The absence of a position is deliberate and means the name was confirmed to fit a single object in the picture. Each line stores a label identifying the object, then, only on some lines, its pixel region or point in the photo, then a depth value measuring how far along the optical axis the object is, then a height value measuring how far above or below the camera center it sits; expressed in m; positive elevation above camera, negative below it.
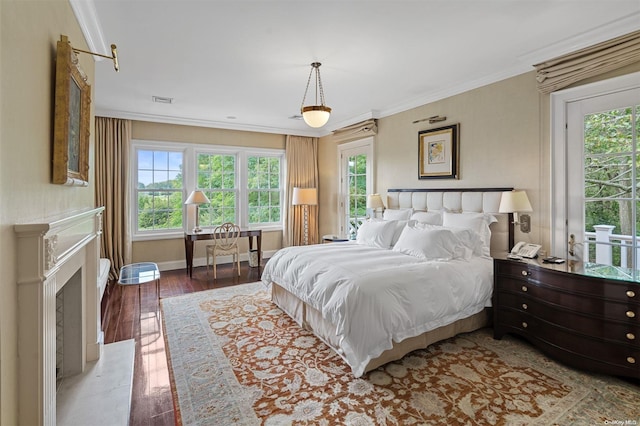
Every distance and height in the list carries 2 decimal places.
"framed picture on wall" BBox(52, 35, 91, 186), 1.56 +0.52
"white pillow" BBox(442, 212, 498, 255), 3.29 -0.12
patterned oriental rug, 1.88 -1.22
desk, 5.04 -0.40
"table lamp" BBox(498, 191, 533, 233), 2.95 +0.10
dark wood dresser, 2.10 -0.78
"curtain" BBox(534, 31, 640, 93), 2.47 +1.30
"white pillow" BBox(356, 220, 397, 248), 3.75 -0.26
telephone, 2.82 -0.36
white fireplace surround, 1.21 -0.39
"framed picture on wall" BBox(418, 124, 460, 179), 3.89 +0.79
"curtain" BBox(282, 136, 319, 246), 6.48 +0.70
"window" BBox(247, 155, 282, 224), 6.32 +0.49
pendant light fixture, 3.16 +1.01
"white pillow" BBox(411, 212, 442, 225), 3.82 -0.06
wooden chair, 5.03 -0.50
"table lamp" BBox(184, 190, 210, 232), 5.30 +0.25
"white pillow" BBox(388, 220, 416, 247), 3.73 -0.18
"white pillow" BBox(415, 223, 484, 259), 3.14 -0.29
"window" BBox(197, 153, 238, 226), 5.86 +0.51
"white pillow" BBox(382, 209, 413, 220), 4.28 -0.02
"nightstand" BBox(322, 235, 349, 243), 5.34 -0.47
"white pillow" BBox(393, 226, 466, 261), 3.03 -0.33
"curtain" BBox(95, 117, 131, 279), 4.87 +0.43
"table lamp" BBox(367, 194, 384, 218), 4.73 +0.16
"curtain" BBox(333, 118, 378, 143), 5.07 +1.43
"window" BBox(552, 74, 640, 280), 2.56 +0.33
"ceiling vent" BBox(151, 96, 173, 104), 4.32 +1.61
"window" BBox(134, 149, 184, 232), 5.37 +0.40
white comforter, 2.22 -0.65
